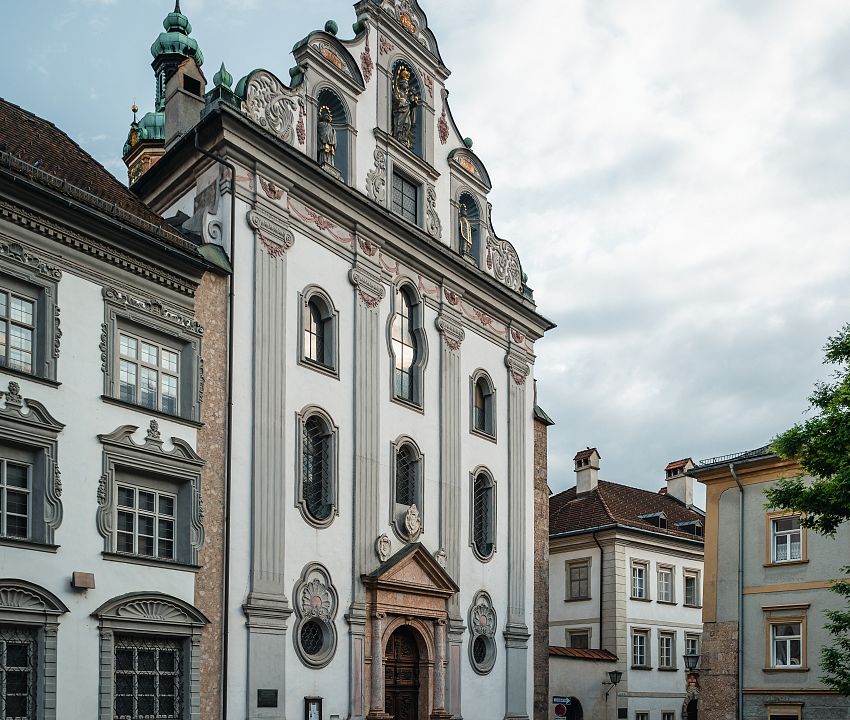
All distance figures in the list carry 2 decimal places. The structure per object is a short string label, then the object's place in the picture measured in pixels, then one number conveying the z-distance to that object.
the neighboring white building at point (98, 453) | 20.05
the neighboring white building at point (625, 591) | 45.75
